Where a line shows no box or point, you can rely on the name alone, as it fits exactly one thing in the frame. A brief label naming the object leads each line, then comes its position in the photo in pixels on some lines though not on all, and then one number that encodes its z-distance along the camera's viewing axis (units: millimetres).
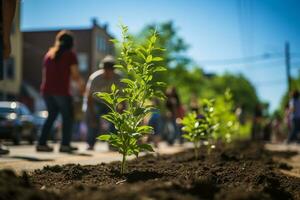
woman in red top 8633
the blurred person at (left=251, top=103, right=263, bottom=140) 24656
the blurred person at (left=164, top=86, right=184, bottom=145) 15891
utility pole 46612
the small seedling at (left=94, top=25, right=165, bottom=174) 4199
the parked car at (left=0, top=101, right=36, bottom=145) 16016
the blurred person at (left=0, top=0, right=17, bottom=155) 5711
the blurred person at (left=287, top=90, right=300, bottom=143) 16266
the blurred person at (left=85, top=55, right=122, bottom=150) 9812
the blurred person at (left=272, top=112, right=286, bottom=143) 28280
